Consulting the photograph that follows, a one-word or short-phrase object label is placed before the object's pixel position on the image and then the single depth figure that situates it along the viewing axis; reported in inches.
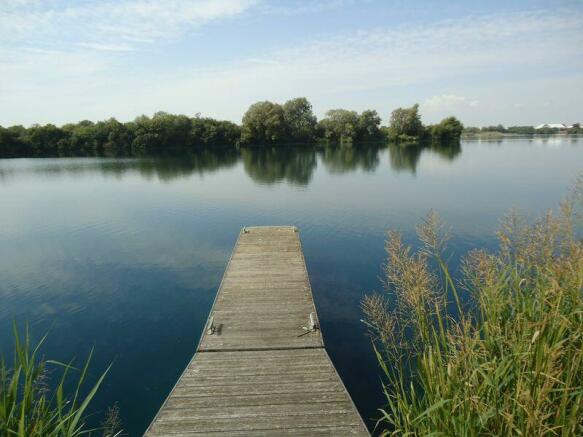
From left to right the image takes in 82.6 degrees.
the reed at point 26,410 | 123.5
